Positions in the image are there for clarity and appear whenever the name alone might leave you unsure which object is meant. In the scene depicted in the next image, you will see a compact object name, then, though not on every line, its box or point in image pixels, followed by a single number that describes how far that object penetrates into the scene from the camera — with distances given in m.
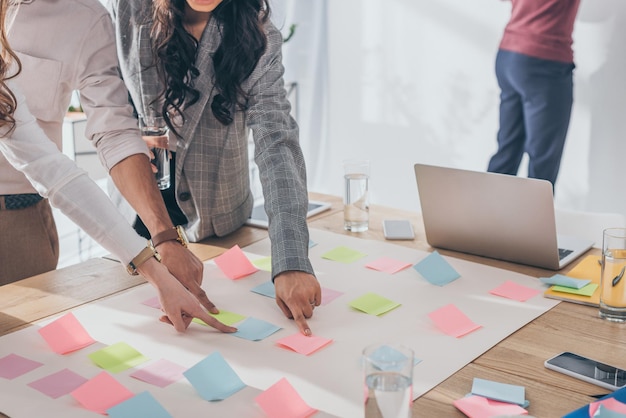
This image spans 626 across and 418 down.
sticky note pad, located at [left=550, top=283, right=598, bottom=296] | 1.61
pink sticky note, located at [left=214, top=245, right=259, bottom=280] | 1.75
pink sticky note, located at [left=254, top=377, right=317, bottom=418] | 1.15
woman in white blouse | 1.50
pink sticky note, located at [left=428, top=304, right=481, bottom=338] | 1.44
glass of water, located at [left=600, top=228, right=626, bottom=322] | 1.48
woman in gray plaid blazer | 1.89
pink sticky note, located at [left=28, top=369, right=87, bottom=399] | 1.23
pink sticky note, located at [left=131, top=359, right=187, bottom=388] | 1.26
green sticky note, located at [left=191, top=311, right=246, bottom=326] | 1.49
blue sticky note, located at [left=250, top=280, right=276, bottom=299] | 1.64
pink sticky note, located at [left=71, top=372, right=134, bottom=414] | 1.18
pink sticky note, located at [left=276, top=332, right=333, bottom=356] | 1.37
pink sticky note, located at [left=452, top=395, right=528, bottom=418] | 1.13
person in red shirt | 3.33
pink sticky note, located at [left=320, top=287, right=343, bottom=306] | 1.60
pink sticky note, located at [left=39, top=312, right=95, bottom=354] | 1.38
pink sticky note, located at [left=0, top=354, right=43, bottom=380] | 1.29
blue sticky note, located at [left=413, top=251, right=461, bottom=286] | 1.70
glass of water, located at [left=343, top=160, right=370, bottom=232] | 2.04
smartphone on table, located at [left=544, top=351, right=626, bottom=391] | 1.23
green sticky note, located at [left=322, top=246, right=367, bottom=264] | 1.84
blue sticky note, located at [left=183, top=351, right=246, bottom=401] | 1.21
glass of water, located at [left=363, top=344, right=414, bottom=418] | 0.98
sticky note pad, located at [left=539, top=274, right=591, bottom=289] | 1.63
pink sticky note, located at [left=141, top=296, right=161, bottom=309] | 1.57
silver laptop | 1.71
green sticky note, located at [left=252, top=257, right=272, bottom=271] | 1.80
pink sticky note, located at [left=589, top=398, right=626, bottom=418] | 1.06
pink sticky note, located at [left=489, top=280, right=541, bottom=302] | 1.61
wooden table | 1.20
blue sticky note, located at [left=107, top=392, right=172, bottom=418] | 1.14
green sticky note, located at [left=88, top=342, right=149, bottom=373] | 1.31
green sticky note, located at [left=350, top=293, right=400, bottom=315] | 1.54
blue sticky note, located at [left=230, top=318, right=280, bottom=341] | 1.43
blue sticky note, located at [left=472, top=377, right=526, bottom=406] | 1.17
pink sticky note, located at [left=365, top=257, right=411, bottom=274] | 1.77
